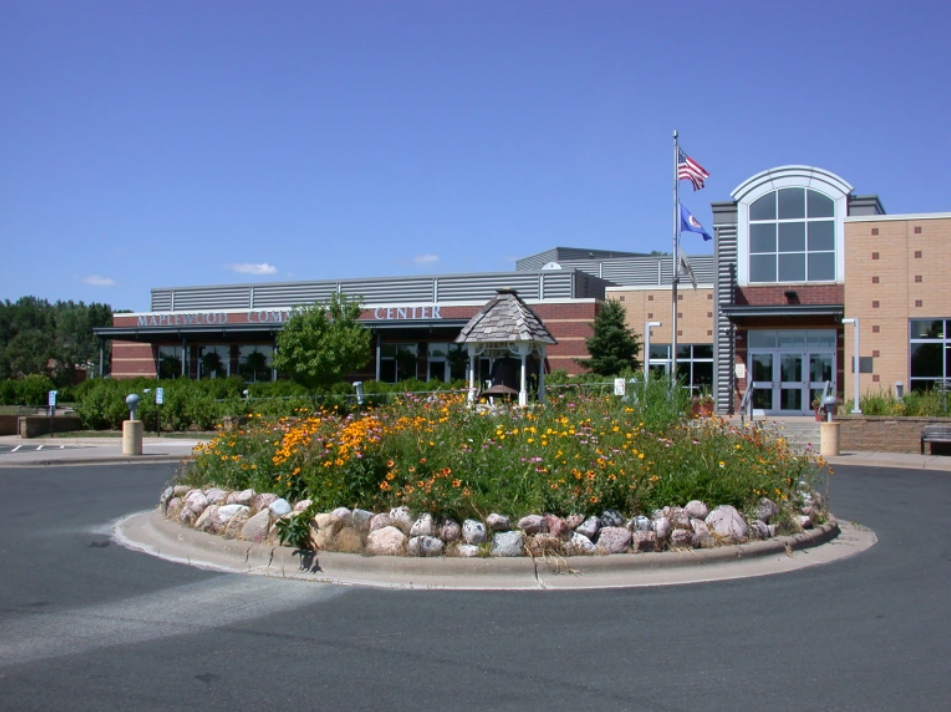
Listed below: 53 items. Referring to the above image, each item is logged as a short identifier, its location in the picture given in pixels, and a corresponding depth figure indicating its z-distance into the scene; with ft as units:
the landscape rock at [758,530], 31.01
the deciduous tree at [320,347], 106.73
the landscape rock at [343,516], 28.43
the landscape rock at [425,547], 27.55
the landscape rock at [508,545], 27.61
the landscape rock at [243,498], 31.63
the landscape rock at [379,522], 28.48
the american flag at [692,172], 98.07
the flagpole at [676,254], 98.94
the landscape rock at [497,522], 27.96
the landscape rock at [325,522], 28.48
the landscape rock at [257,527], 29.58
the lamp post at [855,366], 89.04
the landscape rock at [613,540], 28.43
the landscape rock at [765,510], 31.68
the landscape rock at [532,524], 27.96
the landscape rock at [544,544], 27.81
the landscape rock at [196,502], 32.65
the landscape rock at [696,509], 30.19
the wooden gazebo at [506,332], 71.85
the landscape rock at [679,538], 29.14
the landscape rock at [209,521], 31.35
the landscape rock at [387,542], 27.73
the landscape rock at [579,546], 28.07
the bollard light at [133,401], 68.95
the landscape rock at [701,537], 29.45
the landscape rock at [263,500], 30.73
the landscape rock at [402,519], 28.25
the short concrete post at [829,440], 77.66
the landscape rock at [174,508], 34.45
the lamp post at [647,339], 112.17
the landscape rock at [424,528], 27.94
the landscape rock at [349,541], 28.04
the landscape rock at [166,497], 35.73
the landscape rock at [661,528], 29.07
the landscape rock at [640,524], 29.01
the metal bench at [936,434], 77.41
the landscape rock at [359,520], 28.43
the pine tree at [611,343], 126.21
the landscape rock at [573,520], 28.35
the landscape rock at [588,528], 28.43
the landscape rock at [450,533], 28.04
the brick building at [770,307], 102.27
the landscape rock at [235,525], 30.60
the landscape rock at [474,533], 27.78
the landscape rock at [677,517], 29.55
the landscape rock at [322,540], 28.30
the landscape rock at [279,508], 29.55
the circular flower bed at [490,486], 28.27
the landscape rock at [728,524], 30.07
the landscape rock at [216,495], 32.35
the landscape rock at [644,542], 28.63
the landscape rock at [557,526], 28.12
